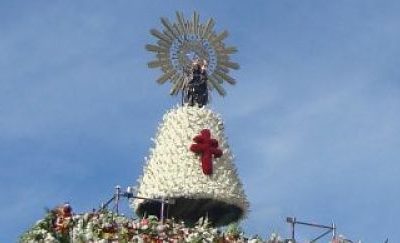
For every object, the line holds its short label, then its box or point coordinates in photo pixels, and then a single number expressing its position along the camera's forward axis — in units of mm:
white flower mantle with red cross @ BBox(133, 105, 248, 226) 36438
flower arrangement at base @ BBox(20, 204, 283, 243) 26922
